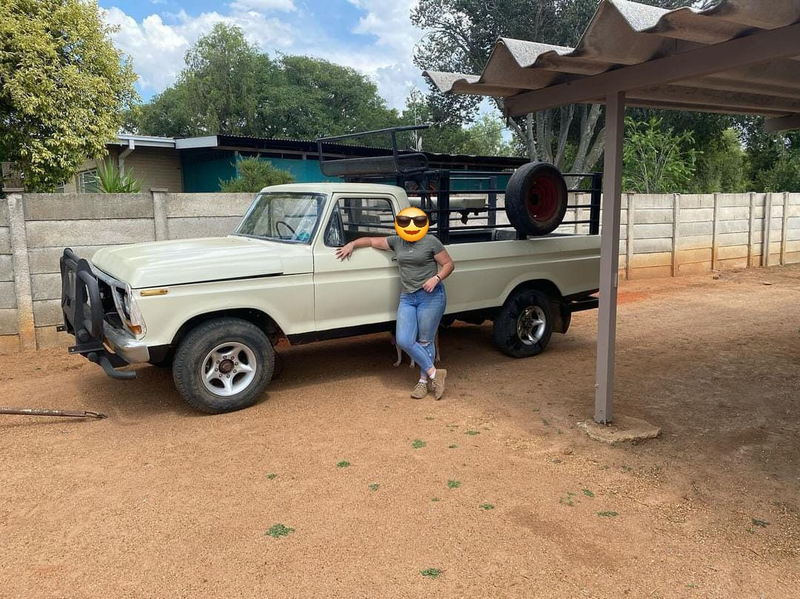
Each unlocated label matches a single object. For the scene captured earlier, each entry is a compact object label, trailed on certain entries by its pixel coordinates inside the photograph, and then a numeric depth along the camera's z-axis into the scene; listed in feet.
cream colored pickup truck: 16.49
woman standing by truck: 18.53
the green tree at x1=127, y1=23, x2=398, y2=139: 113.29
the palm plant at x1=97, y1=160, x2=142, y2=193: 28.81
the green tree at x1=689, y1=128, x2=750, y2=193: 80.38
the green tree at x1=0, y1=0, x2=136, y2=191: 35.63
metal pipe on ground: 15.87
